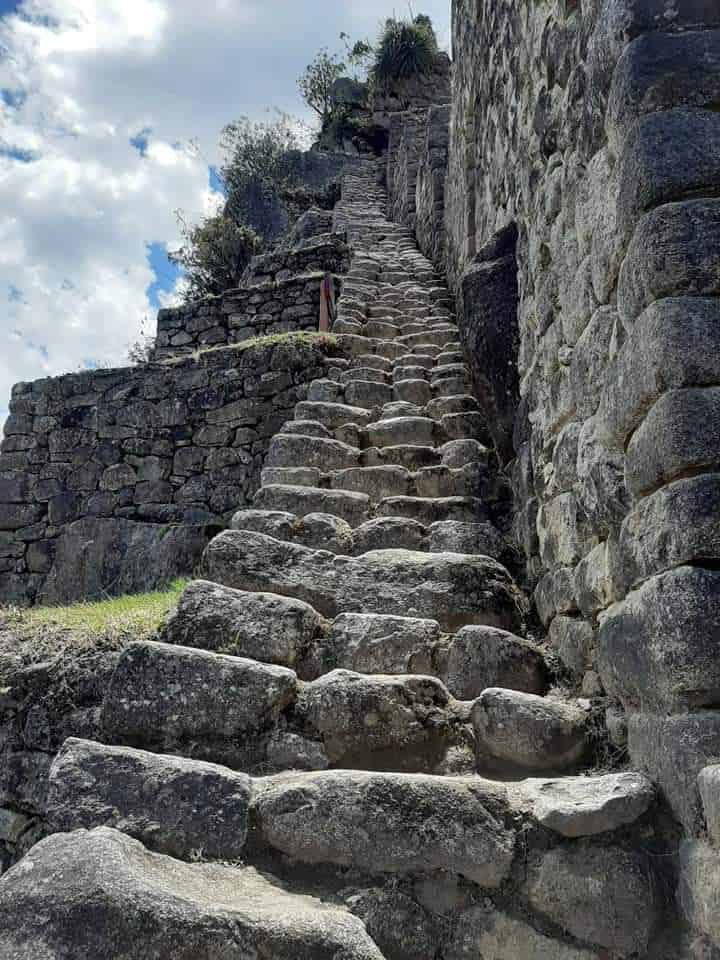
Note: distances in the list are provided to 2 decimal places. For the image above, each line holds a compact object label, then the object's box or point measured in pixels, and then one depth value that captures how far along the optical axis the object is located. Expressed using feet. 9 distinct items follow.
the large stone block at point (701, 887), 4.61
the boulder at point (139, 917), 4.59
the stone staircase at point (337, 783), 4.88
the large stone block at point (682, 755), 4.83
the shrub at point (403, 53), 56.90
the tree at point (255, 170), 53.06
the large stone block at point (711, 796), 4.54
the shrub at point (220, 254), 42.93
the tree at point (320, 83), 64.39
